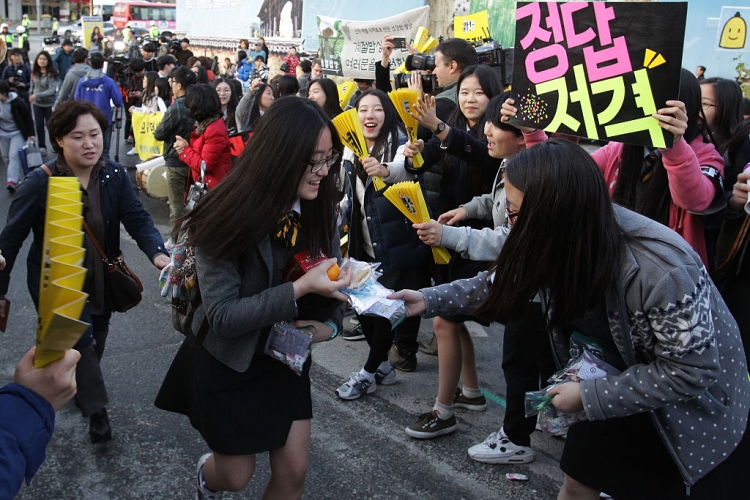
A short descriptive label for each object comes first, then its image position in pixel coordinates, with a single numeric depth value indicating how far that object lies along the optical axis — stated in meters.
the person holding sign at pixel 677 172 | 2.85
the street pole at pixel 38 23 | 57.06
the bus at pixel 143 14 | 38.03
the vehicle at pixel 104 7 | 39.38
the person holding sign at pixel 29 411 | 1.49
